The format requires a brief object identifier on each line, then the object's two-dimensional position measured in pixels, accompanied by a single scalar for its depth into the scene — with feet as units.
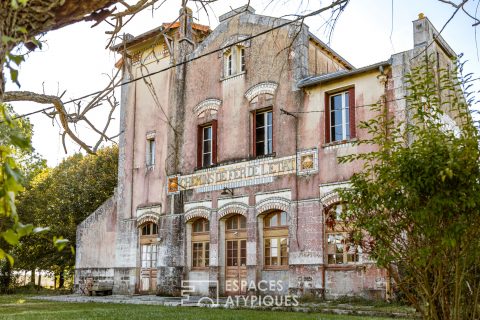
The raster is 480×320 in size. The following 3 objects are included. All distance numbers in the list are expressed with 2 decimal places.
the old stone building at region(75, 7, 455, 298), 51.70
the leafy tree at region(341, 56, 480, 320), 14.94
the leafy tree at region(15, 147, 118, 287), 86.89
